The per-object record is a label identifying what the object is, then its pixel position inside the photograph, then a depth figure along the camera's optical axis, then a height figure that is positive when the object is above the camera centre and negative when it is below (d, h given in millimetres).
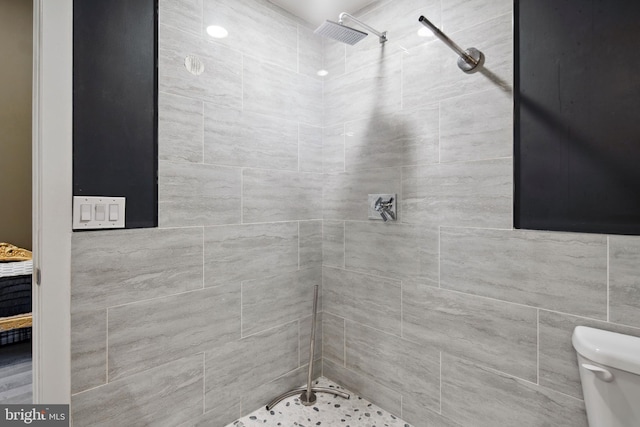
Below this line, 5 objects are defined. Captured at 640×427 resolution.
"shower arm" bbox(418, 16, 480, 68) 1109 +635
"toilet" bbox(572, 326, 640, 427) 857 -462
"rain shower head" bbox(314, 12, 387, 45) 1312 +781
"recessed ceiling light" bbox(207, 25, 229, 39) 1408 +824
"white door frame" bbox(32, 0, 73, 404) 1021 +61
